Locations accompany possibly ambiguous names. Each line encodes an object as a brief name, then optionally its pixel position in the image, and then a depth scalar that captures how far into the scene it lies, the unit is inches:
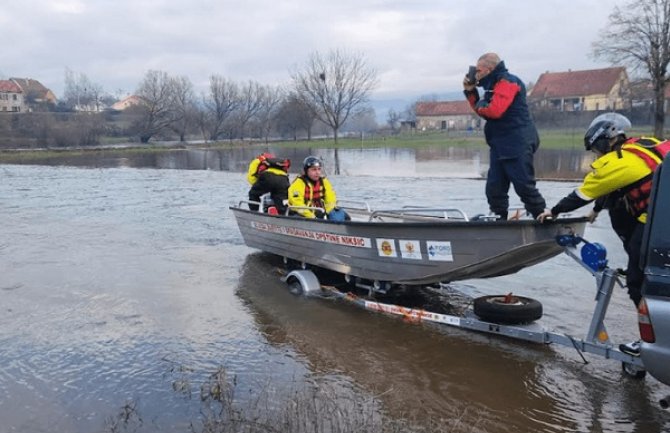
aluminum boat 230.8
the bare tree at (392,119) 4377.2
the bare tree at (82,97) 4651.6
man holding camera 242.1
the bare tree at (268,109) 3467.0
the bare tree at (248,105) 3560.5
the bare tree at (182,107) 3287.4
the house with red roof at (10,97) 4106.8
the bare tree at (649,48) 1384.1
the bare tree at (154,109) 3248.0
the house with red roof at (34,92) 4463.6
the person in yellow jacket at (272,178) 403.5
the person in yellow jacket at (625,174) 178.9
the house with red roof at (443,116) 3713.1
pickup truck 142.7
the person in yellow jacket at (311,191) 350.6
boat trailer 195.2
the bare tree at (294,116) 2832.2
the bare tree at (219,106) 3476.9
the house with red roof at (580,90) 3115.2
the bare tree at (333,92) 2652.1
